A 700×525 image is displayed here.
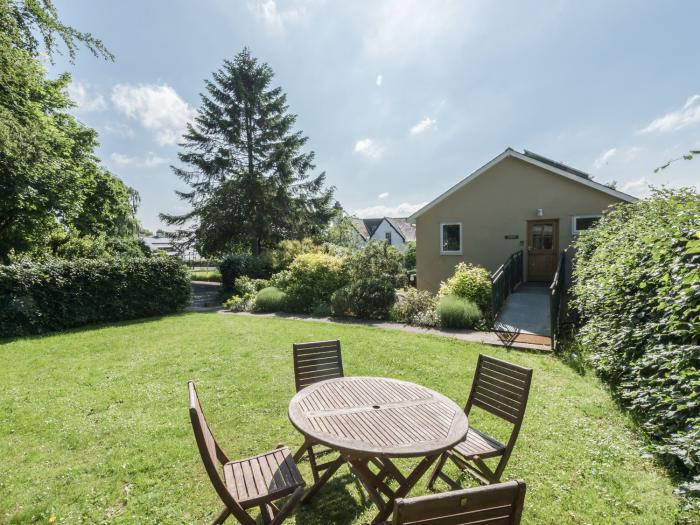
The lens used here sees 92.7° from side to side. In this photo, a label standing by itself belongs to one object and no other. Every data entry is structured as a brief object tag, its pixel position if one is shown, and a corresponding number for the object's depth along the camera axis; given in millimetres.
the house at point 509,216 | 12703
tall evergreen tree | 24281
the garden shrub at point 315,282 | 13297
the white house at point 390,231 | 41219
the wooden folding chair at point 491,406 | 2922
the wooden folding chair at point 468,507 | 1296
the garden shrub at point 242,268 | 17625
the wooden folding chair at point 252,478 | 2039
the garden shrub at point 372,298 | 11484
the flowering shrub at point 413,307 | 10633
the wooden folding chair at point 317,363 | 3867
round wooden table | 2285
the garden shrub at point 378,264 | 12039
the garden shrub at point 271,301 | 13508
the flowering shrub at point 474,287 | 10461
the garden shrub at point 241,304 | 14028
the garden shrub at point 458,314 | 9602
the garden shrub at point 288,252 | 18000
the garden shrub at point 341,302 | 12008
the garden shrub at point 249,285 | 15453
